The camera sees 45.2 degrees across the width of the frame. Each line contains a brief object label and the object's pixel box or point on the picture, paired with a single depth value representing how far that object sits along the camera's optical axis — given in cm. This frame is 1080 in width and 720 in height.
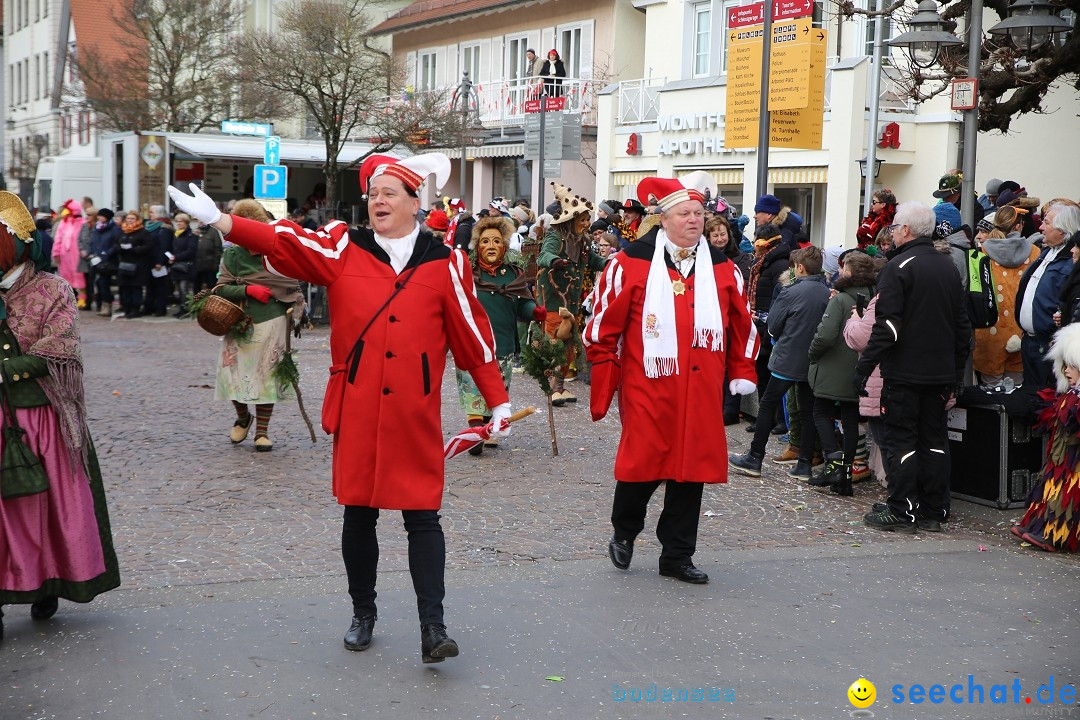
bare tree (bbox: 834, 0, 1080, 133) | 1275
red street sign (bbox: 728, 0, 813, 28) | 1281
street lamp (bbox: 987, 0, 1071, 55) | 1070
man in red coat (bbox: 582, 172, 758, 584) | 636
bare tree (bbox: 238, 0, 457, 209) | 2820
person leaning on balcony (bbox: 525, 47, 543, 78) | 2823
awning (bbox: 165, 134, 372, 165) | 2764
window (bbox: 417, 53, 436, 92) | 3972
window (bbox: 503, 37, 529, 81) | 3538
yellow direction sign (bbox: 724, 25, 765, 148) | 1424
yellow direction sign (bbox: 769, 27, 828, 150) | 1405
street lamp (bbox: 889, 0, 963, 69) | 1123
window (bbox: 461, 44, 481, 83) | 3747
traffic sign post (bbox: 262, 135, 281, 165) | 2238
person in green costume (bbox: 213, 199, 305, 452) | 1002
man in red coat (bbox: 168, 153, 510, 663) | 513
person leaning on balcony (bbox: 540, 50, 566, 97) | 2997
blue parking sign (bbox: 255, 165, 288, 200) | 2159
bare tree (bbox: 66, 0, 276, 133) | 3581
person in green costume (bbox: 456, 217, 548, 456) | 1039
